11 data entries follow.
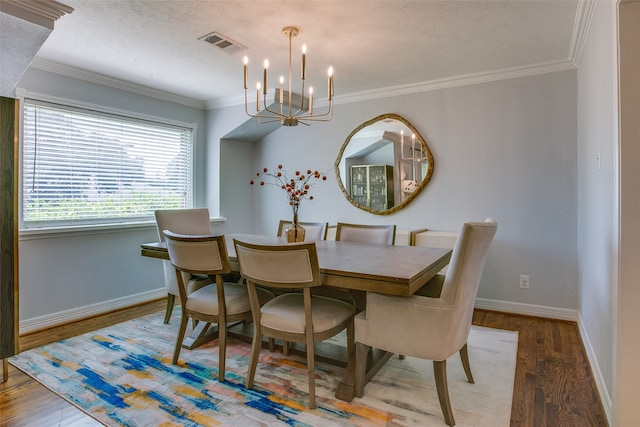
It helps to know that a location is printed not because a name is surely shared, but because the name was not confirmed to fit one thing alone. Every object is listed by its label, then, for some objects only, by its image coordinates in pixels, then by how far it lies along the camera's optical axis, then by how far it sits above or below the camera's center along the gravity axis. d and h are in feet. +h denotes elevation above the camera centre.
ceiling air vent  8.79 +4.34
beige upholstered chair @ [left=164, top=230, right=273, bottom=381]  7.05 -1.75
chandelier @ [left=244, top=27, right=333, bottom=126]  7.59 +2.80
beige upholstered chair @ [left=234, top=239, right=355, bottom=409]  5.99 -1.78
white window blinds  10.41 +1.59
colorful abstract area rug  6.01 -3.36
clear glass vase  8.79 -0.49
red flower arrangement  15.21 +1.47
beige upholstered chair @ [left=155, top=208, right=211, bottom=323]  9.48 -0.43
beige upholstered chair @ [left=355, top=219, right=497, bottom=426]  5.72 -1.70
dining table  5.68 -0.96
